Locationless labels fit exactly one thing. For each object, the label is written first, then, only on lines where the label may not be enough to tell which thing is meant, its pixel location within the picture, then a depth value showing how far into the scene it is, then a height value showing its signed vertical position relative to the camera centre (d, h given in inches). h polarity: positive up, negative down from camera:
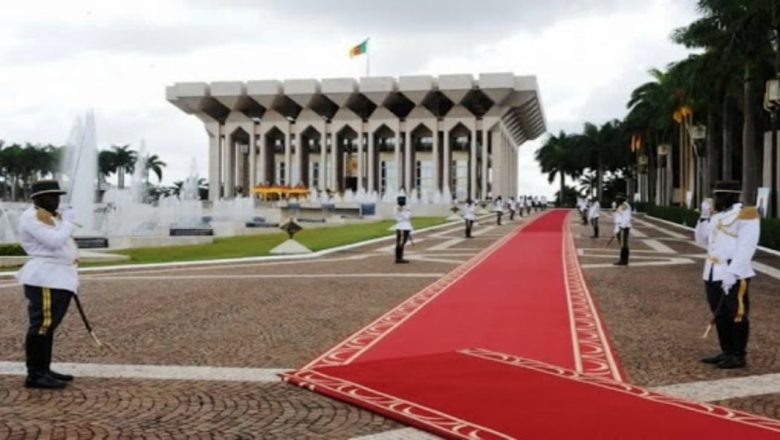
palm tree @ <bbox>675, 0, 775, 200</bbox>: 1258.6 +247.5
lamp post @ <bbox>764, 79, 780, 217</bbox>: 943.7 +109.3
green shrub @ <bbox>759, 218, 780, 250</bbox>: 958.7 -52.1
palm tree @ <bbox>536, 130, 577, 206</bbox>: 4168.3 +177.7
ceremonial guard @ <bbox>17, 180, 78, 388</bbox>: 271.3 -28.3
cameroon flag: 3253.0 +570.1
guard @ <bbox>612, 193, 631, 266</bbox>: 772.6 -30.9
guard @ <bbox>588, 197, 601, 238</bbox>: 1248.8 -39.5
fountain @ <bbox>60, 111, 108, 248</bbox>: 1201.4 +23.0
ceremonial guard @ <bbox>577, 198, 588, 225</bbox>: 1798.0 -43.6
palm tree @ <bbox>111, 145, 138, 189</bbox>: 4859.7 +203.3
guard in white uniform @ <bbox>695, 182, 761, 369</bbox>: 309.1 -30.6
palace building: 3432.6 +277.6
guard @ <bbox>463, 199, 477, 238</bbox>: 1272.1 -38.1
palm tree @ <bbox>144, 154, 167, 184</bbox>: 5233.3 +178.1
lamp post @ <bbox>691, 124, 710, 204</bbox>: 1728.2 +95.9
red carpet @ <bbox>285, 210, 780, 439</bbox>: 222.4 -65.1
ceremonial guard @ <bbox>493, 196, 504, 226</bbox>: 1707.7 -40.7
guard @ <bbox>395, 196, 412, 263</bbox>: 804.6 -35.4
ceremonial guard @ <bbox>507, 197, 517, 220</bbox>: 1999.6 -41.0
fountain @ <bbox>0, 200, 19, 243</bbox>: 1082.1 -51.0
